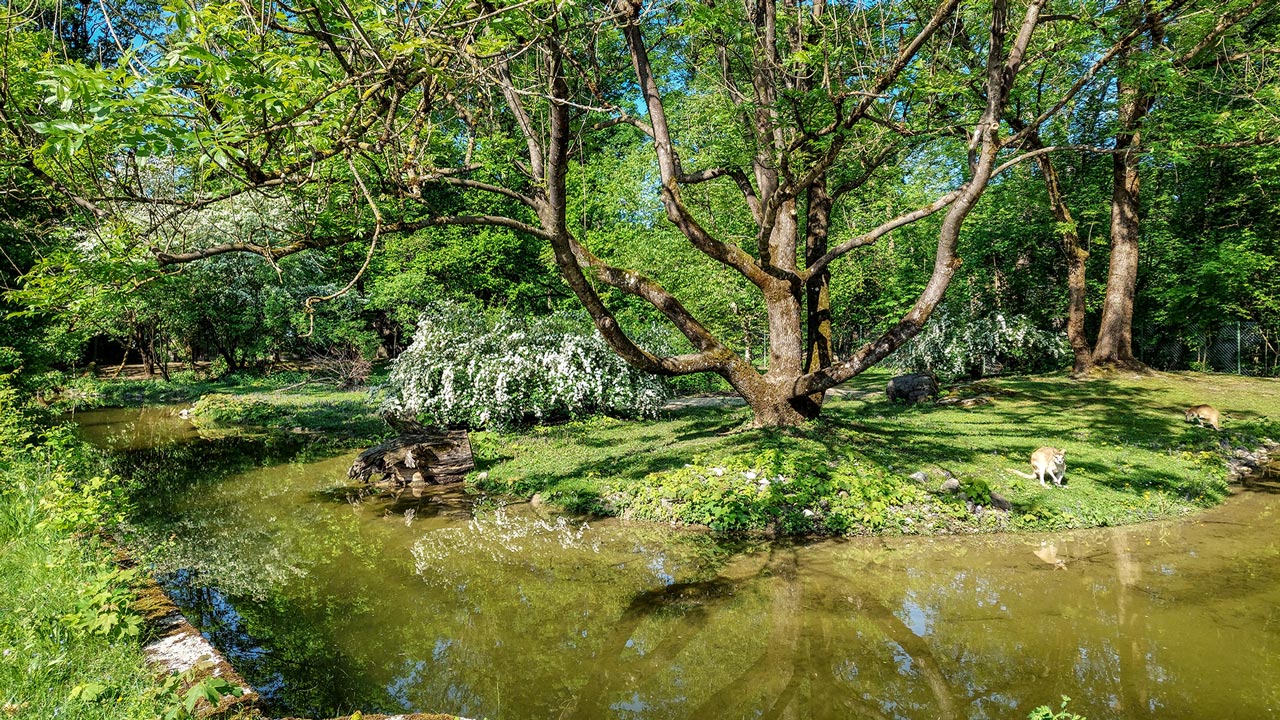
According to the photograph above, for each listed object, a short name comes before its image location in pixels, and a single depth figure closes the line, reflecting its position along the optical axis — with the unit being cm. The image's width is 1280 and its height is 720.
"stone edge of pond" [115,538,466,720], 294
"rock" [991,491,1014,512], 758
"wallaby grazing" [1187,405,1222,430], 1096
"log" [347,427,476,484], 1049
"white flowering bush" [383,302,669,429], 1302
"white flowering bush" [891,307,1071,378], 1811
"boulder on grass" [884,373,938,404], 1540
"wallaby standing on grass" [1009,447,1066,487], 821
